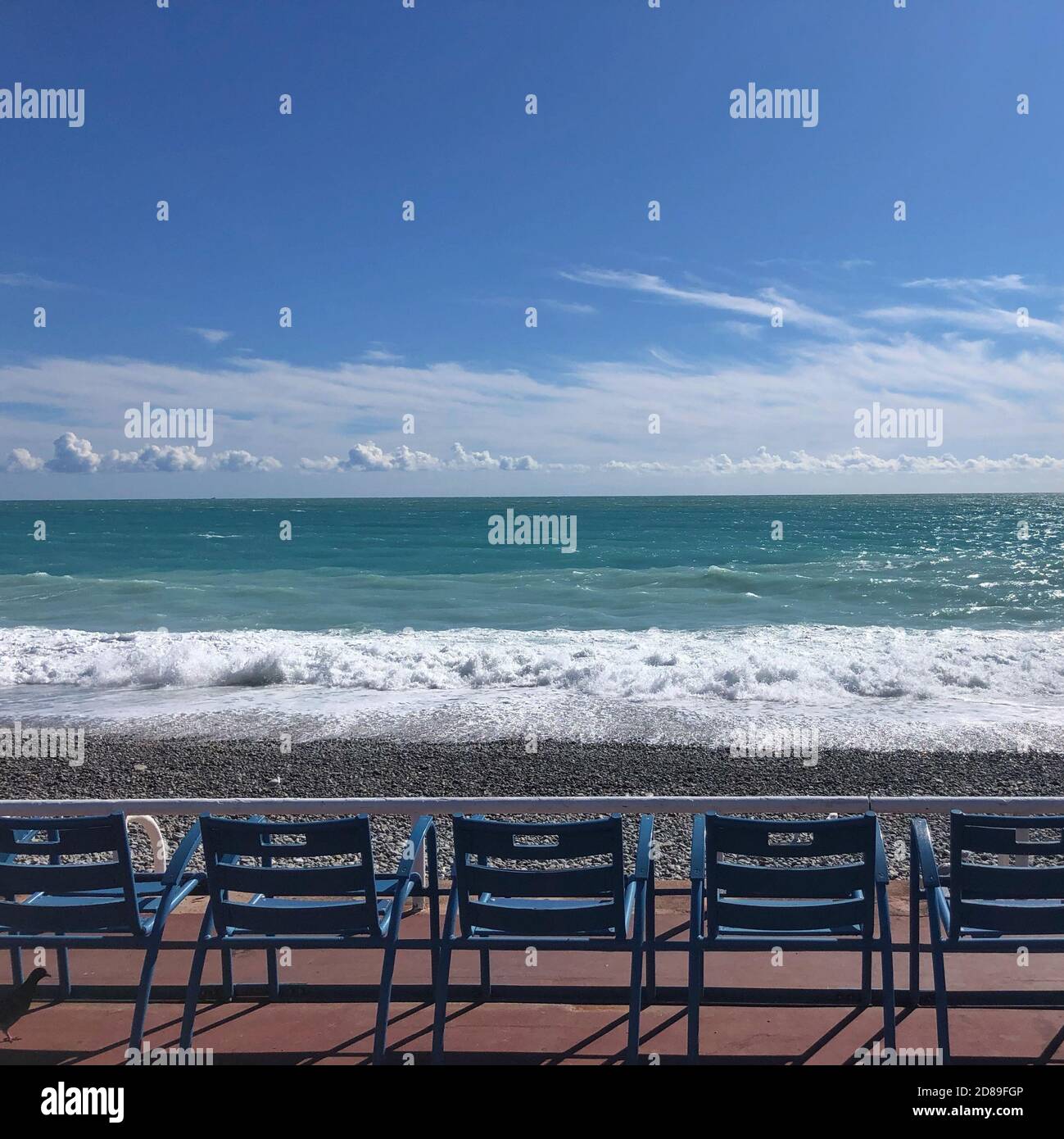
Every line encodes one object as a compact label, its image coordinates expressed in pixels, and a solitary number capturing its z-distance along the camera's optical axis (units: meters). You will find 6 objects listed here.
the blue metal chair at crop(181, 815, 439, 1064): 3.09
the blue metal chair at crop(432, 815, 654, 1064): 3.05
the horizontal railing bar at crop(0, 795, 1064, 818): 3.50
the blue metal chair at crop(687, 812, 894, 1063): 3.01
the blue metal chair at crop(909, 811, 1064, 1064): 3.00
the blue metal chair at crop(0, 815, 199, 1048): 3.14
